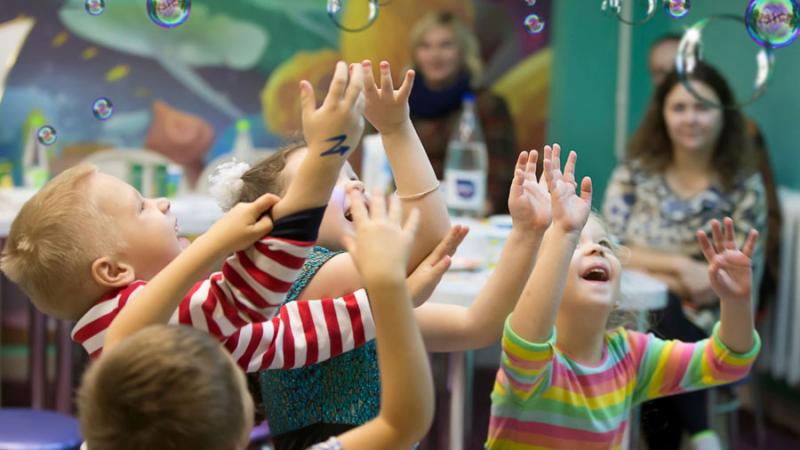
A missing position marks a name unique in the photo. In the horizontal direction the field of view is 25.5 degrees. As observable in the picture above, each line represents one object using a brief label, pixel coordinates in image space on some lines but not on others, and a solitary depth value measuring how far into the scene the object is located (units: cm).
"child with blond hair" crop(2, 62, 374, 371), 200
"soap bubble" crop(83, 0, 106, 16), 276
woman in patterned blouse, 402
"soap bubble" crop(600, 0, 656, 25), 278
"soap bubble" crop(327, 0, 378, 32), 496
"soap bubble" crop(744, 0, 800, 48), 279
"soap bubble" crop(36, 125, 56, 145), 279
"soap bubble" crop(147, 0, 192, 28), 274
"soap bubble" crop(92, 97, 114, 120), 283
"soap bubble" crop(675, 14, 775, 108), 481
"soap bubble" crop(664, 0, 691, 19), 274
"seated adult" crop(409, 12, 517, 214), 497
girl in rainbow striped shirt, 256
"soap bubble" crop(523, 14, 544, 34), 286
